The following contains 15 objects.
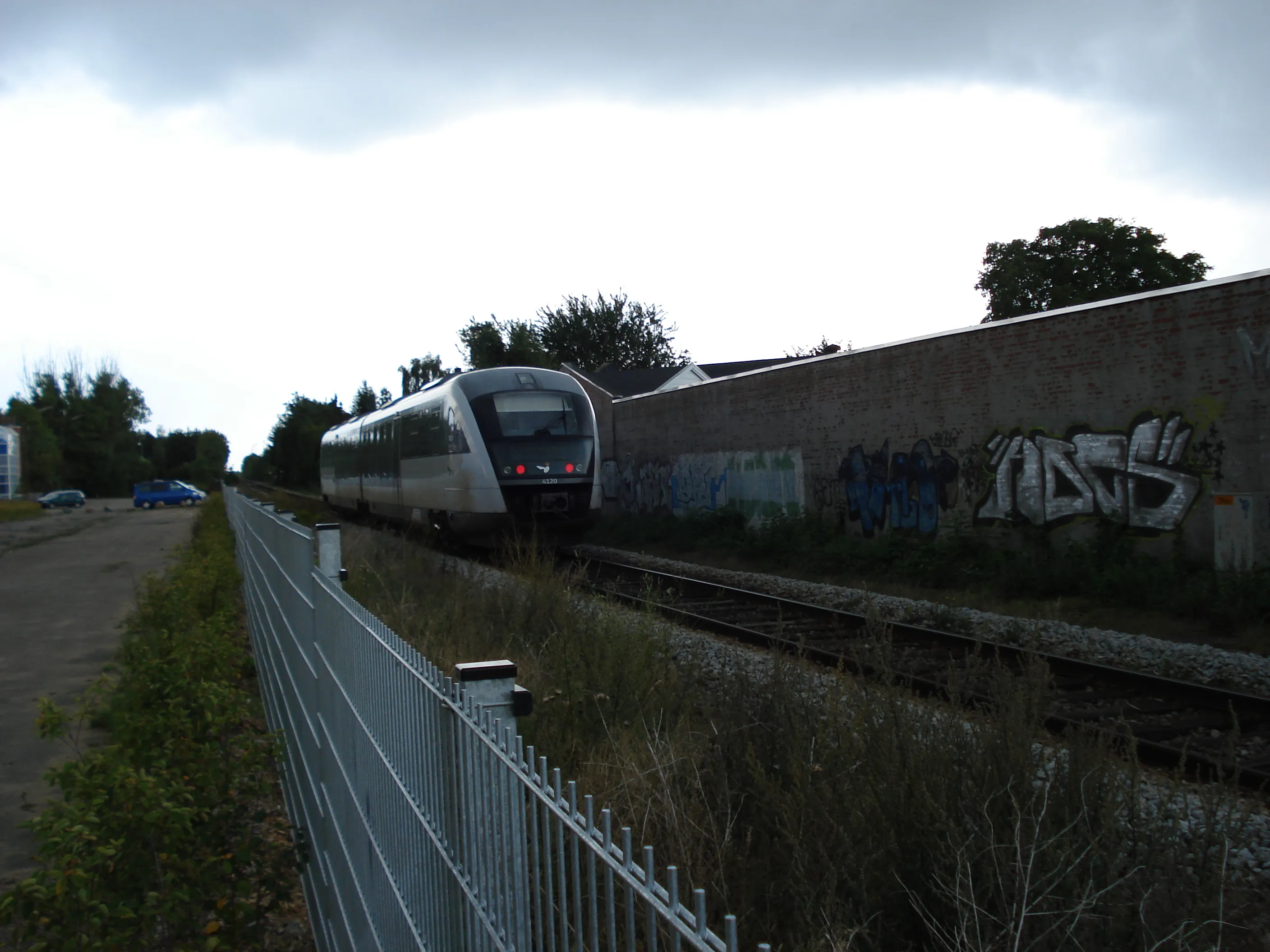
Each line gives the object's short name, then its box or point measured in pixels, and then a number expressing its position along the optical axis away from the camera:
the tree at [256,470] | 89.94
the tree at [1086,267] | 42.56
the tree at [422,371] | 63.72
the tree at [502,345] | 53.72
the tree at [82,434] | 77.31
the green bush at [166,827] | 3.47
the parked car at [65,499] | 62.94
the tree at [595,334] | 69.00
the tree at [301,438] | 67.50
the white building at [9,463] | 64.56
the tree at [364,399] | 65.31
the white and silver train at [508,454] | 15.31
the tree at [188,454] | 105.81
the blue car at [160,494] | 59.03
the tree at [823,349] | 60.06
